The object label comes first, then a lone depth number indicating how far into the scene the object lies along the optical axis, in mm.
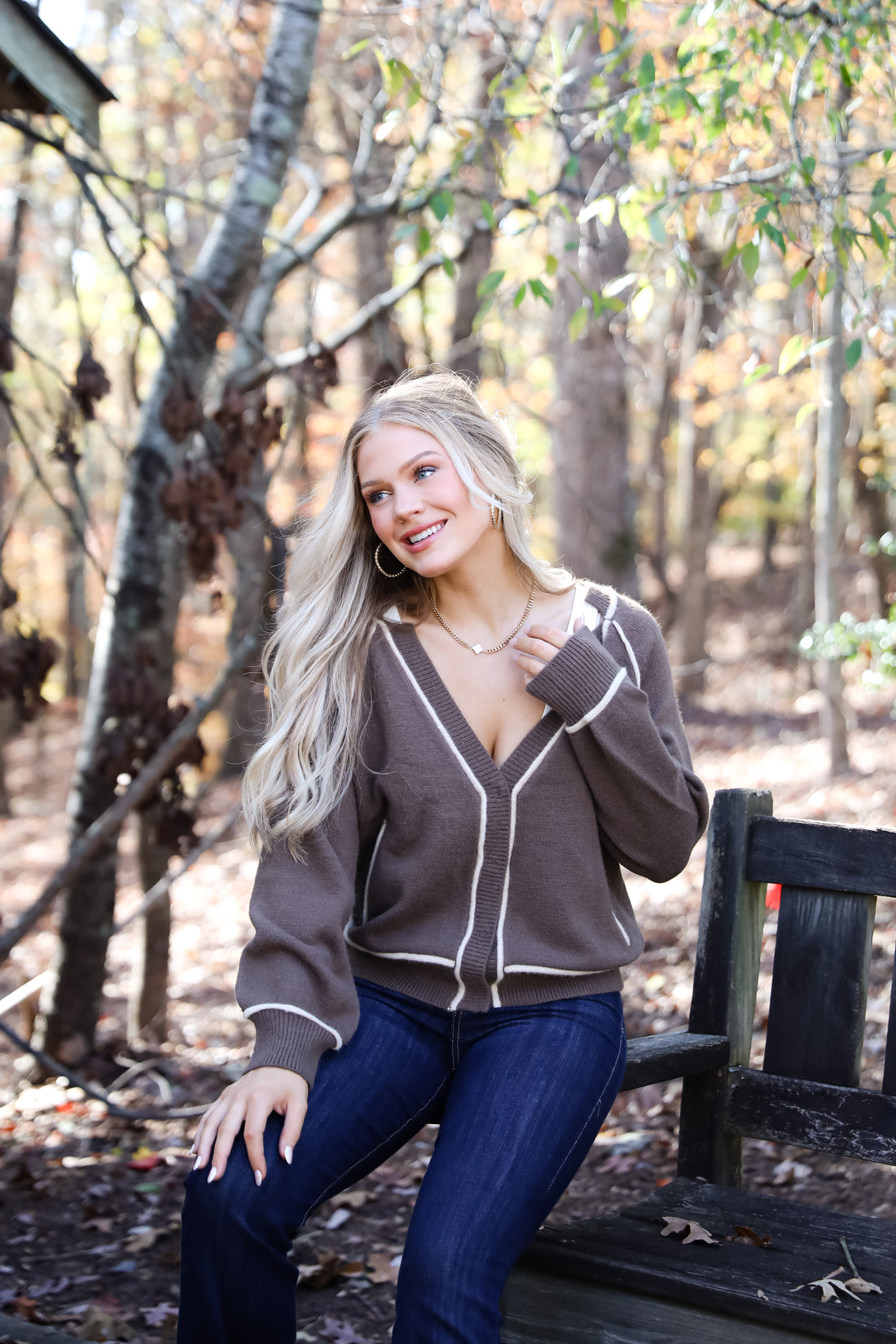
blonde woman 2082
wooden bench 2025
